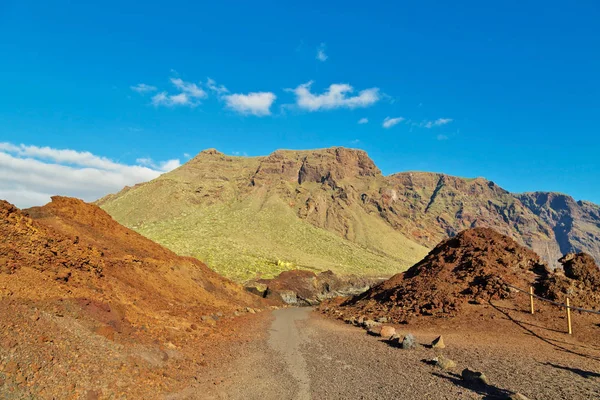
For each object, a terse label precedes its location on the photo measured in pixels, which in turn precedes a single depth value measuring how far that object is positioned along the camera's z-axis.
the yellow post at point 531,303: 19.24
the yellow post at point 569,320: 16.44
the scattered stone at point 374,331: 19.64
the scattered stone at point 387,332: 18.67
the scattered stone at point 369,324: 22.36
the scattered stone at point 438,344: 15.32
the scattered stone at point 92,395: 8.40
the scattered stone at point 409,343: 15.46
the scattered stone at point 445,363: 11.96
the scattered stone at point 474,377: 10.08
